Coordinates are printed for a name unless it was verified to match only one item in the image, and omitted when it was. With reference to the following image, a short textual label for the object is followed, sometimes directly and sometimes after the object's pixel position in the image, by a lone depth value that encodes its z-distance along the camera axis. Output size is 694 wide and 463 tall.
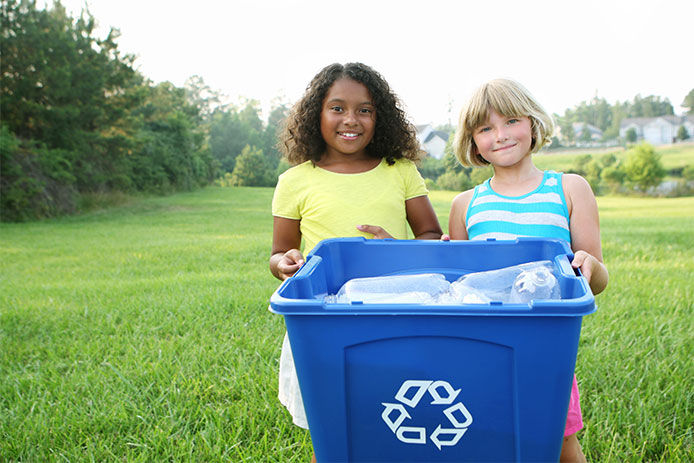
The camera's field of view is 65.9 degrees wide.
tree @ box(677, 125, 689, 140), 45.44
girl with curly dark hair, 1.93
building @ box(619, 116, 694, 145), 48.91
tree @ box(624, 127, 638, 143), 50.88
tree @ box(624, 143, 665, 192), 30.03
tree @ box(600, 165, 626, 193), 30.95
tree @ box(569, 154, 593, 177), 32.51
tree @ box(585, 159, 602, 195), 30.14
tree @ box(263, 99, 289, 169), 42.53
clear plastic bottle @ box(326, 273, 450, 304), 1.26
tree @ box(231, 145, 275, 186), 40.39
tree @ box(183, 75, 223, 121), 57.03
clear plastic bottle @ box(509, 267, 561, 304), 1.17
